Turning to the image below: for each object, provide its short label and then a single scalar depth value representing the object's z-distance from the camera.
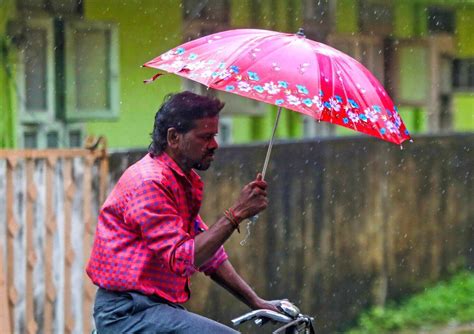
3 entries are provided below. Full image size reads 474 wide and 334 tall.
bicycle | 8.77
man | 8.34
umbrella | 8.84
